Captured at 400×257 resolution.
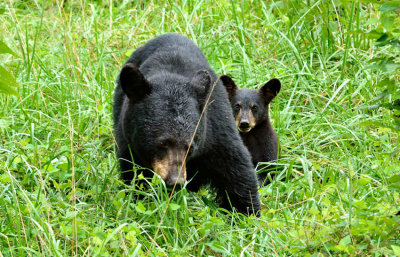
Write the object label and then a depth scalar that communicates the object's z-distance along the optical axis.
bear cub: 11.83
